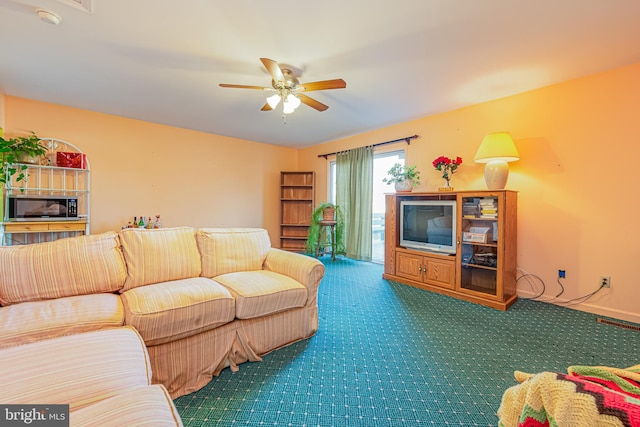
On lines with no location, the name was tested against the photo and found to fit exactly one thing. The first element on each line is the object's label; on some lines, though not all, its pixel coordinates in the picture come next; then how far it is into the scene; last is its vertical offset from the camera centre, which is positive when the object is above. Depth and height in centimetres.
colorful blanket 43 -34
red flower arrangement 332 +65
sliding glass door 450 +38
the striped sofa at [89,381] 75 -58
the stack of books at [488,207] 283 +9
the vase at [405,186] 369 +40
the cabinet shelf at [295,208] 570 +12
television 315 -13
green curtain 466 +30
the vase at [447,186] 327 +39
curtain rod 398 +118
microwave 318 +3
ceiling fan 219 +115
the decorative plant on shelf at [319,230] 497 -32
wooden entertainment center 273 -48
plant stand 483 -40
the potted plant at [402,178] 369 +53
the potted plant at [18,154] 305 +69
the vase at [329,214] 486 -1
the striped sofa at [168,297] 143 -53
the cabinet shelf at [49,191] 319 +25
